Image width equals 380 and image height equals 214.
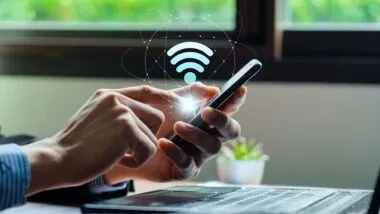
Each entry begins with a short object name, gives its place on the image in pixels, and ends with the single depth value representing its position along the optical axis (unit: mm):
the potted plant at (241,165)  1272
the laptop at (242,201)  807
